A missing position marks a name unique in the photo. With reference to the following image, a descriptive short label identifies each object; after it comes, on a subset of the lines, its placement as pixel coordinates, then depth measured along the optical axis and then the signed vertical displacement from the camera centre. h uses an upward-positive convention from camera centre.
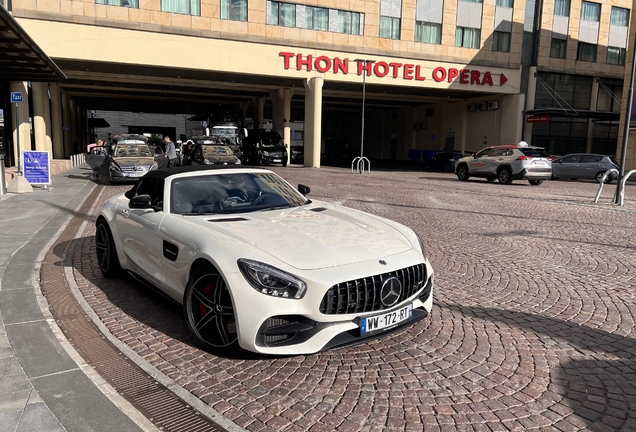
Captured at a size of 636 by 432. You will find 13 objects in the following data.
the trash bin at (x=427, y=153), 45.04 -0.87
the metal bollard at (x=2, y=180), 13.38 -1.23
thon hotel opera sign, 29.97 +4.69
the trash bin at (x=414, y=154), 47.29 -1.01
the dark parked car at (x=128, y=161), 17.38 -0.84
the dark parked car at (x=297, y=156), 40.06 -1.21
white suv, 19.61 -0.76
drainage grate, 2.97 -1.69
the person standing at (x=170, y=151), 20.69 -0.52
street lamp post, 30.34 +4.76
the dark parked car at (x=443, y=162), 33.07 -1.21
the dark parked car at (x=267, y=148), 31.86 -0.48
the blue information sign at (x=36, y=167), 15.22 -0.96
